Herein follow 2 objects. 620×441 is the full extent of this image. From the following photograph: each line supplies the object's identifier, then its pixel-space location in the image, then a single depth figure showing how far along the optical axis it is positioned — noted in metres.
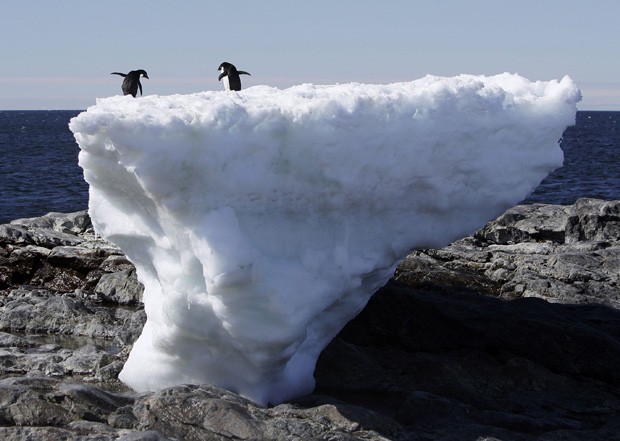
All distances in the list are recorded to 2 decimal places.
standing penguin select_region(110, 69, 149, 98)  21.05
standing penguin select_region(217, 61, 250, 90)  19.19
